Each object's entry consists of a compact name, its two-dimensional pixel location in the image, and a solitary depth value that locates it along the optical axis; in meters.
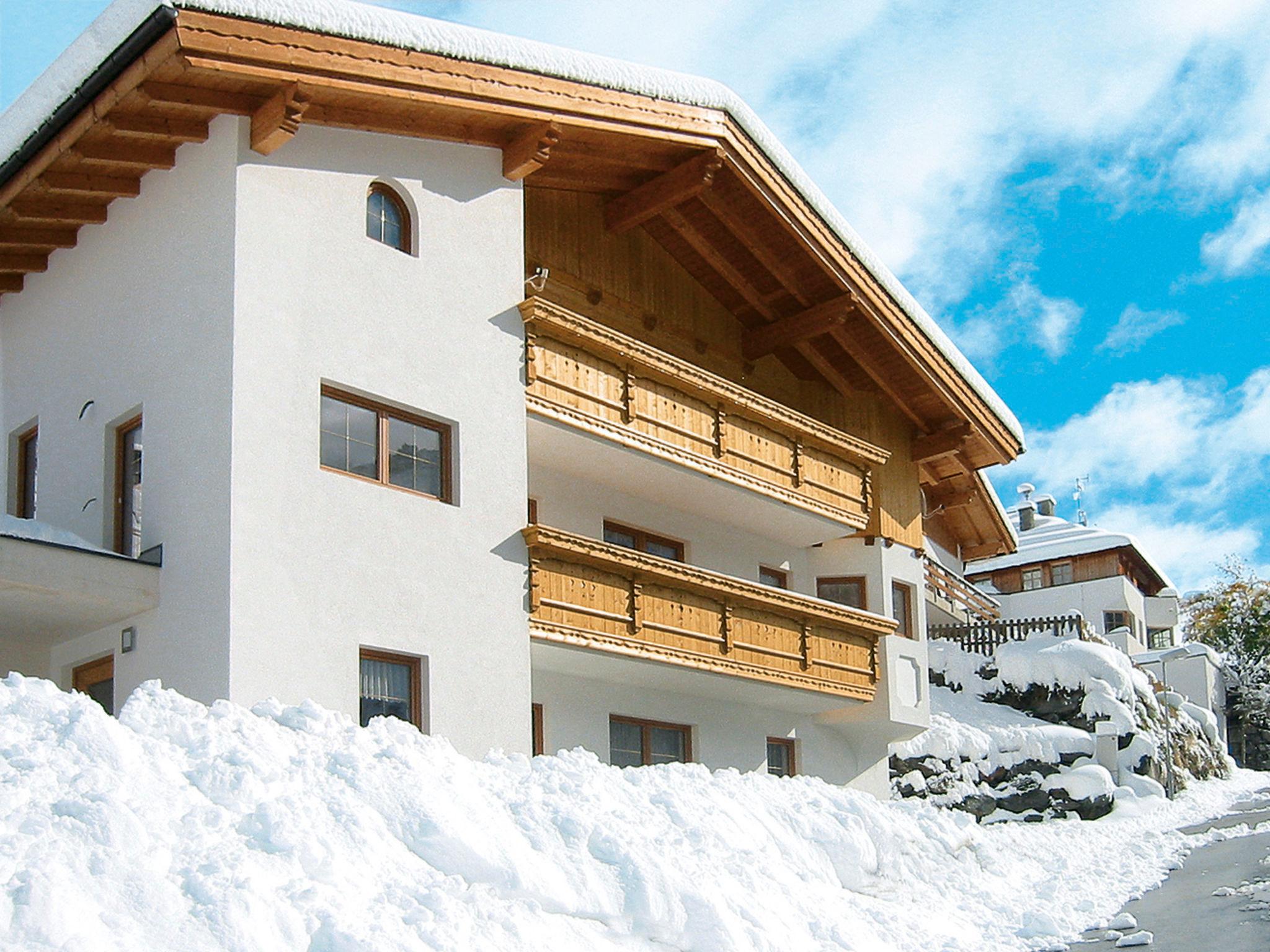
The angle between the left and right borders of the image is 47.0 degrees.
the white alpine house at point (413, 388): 14.69
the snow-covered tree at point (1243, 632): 50.28
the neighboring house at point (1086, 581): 53.47
